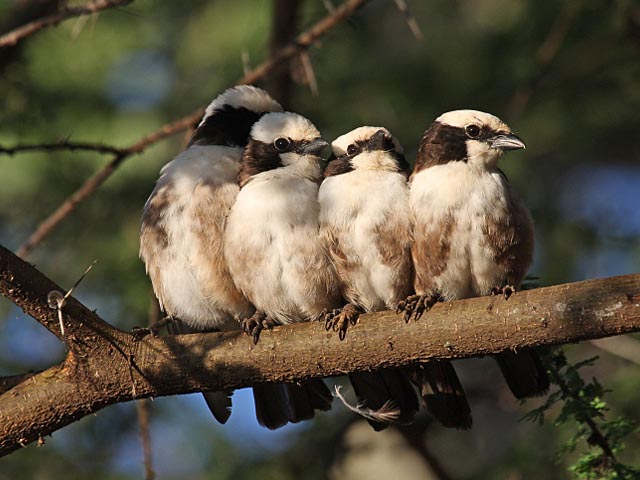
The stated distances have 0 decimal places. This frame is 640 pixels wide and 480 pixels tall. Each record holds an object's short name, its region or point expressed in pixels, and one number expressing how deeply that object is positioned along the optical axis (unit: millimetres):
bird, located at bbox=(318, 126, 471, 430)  9891
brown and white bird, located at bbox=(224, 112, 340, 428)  10125
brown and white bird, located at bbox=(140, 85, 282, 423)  10633
